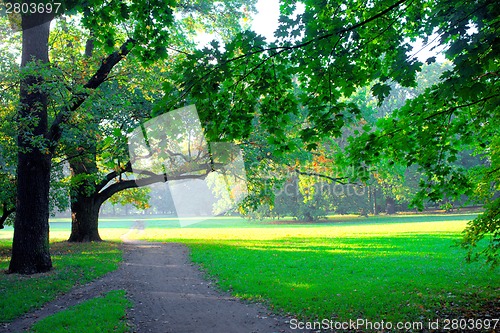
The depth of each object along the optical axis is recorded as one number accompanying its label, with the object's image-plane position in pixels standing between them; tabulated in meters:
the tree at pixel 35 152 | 11.68
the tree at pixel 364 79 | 4.54
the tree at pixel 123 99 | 13.41
